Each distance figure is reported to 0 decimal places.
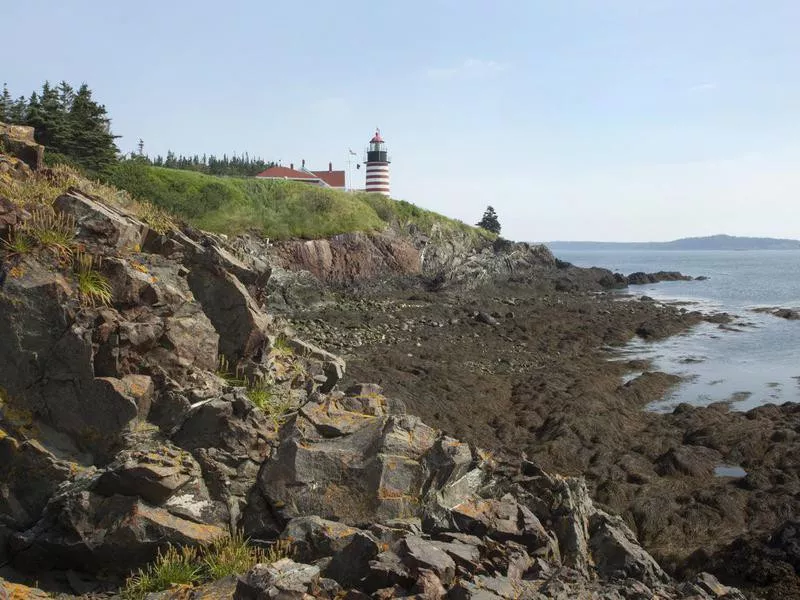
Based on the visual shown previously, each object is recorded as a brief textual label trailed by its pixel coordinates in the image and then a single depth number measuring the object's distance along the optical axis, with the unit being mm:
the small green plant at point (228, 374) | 12185
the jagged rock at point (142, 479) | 9039
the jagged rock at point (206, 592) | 7707
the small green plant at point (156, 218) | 13406
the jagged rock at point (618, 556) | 9328
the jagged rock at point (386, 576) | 7379
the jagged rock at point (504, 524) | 9055
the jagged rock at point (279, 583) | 6980
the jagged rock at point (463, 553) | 7906
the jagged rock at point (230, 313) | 12648
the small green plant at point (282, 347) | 13889
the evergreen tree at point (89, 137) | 34531
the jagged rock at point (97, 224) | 11742
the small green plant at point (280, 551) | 8445
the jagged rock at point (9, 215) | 10781
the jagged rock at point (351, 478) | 9453
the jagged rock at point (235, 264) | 13016
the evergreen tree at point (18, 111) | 38388
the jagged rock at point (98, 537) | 8742
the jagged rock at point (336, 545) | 7816
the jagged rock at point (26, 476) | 9406
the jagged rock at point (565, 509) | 9430
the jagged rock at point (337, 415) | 10492
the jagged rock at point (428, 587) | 7043
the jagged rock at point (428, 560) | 7484
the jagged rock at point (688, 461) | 17938
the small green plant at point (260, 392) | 11859
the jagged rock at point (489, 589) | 7090
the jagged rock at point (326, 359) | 14494
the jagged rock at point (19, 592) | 7450
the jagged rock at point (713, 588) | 9258
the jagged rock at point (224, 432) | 10188
